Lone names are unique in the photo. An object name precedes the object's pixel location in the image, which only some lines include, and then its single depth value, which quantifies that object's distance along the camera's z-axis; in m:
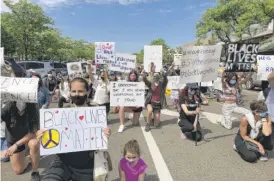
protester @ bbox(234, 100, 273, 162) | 3.16
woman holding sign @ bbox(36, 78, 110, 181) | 1.97
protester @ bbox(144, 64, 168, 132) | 4.85
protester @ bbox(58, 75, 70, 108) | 6.34
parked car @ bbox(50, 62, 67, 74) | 15.93
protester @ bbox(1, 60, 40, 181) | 2.67
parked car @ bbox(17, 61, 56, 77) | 12.56
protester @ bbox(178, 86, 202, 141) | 3.99
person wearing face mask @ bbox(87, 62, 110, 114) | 5.21
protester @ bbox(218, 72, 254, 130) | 4.88
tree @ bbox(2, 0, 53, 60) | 21.66
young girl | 2.20
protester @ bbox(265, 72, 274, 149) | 3.58
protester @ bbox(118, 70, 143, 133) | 4.82
